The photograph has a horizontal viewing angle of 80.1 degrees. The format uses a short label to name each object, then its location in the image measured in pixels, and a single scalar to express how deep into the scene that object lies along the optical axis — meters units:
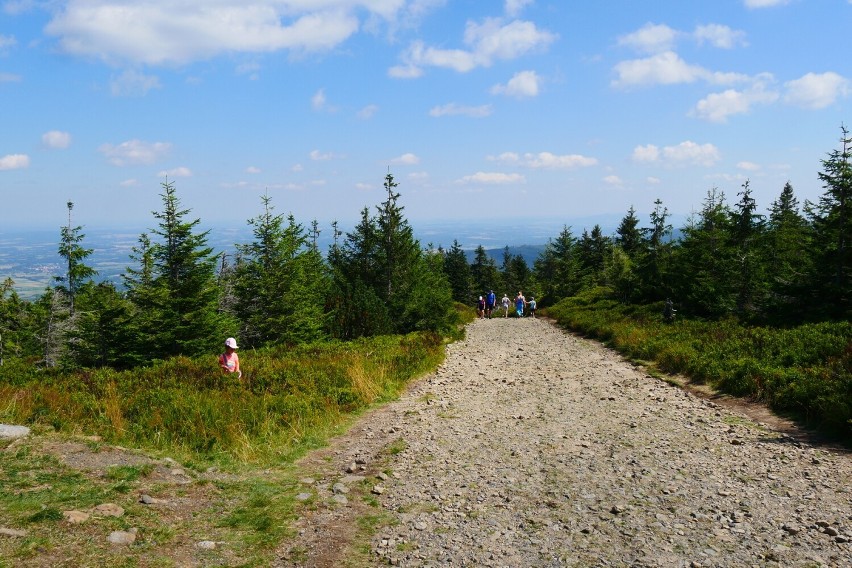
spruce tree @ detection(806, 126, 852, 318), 19.97
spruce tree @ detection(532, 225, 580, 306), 53.25
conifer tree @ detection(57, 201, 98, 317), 37.00
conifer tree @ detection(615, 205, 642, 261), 61.44
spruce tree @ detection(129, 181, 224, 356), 24.88
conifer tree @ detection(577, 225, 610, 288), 62.19
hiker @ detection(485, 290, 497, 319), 42.35
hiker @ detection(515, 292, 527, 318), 39.66
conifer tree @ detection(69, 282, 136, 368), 25.64
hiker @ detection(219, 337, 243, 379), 12.52
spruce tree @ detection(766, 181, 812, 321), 20.91
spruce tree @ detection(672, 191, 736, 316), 24.33
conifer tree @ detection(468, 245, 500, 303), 90.46
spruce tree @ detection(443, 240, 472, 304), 85.31
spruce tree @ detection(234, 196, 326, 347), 26.88
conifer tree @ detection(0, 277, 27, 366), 39.16
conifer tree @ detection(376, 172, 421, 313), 29.03
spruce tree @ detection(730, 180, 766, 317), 23.38
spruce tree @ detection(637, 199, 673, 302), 31.17
